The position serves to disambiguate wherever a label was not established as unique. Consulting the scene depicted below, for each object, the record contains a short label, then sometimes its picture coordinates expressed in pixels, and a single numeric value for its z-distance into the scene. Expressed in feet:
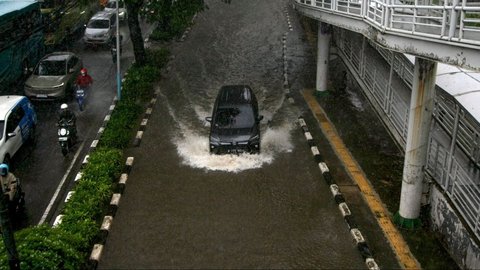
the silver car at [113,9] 114.15
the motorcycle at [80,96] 66.54
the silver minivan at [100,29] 97.04
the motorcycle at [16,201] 42.06
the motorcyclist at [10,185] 41.83
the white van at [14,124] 51.08
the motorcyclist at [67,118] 55.93
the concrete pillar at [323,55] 69.92
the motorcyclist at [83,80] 68.85
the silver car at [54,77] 69.31
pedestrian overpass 31.27
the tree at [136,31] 76.07
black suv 53.78
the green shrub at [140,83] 72.02
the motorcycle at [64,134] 55.11
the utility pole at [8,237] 27.35
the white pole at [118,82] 69.92
